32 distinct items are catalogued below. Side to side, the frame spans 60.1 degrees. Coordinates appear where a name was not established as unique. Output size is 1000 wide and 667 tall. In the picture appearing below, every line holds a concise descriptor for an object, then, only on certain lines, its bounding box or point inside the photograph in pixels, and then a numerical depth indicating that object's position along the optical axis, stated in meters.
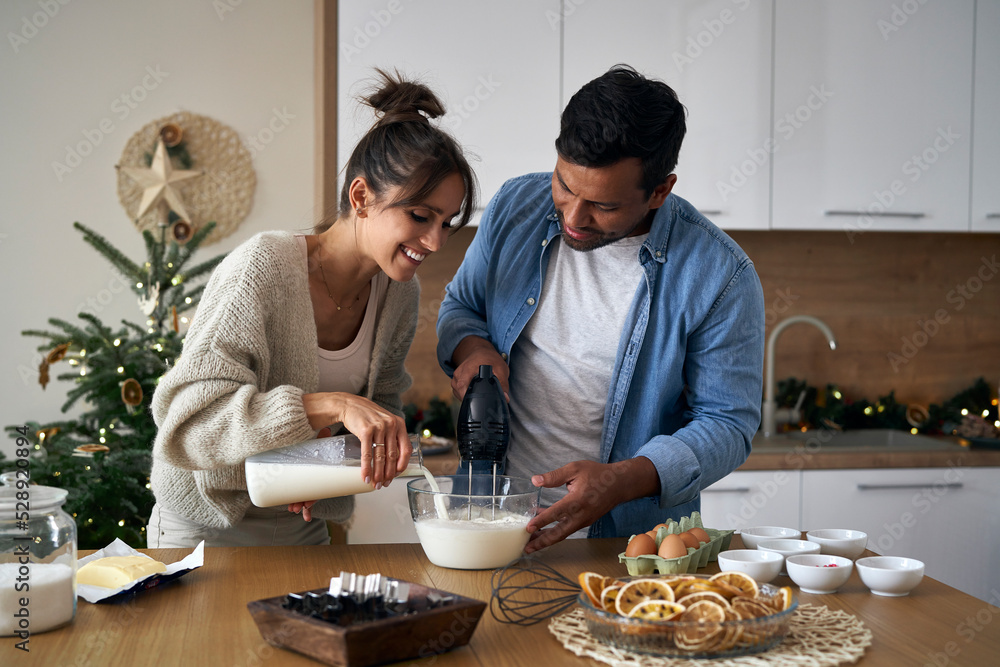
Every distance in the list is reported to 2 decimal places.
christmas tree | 2.20
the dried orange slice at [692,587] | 0.99
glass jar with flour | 0.95
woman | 1.22
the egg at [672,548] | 1.19
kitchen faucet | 2.93
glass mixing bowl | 1.22
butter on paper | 1.08
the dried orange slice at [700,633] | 0.90
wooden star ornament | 2.98
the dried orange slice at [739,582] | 1.01
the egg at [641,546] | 1.22
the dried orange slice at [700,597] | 0.95
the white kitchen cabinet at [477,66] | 2.60
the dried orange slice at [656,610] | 0.93
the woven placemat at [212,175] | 2.99
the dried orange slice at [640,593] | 0.97
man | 1.44
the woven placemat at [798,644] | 0.91
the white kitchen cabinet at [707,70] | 2.68
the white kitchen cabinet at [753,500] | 2.58
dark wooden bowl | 0.87
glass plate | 0.90
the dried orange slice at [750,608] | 0.94
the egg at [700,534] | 1.25
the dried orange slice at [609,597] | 0.98
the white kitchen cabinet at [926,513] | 2.64
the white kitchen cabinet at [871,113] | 2.76
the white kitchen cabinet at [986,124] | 2.82
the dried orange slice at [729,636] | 0.90
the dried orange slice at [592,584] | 1.01
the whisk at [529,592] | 1.06
